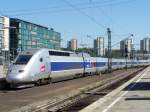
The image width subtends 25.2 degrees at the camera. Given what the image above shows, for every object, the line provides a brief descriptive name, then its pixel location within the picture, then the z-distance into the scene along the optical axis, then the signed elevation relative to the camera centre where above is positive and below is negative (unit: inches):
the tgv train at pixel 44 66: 1013.9 -29.4
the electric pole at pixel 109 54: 2283.7 +28.7
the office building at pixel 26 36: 2600.7 +183.5
